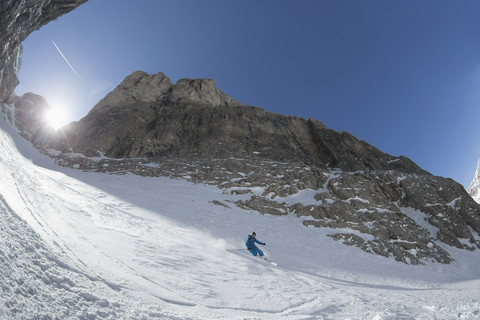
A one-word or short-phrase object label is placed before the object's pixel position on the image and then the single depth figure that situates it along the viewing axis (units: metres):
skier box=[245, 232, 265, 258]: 12.20
